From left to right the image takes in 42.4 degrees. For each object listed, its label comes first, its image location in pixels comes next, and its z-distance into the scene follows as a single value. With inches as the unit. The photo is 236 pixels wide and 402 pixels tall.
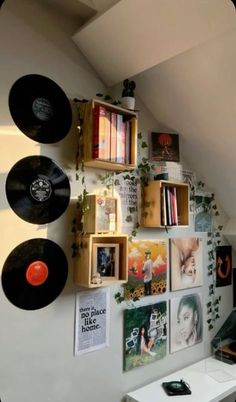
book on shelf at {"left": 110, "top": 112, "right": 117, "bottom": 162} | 65.3
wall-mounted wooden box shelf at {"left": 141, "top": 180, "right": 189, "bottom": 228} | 76.2
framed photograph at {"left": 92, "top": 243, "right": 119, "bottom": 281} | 64.0
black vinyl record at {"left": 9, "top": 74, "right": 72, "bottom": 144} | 59.1
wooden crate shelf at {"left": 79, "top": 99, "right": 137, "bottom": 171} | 64.0
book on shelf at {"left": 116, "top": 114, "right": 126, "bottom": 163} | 66.3
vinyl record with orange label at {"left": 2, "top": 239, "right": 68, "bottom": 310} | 56.5
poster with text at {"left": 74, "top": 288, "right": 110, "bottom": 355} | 65.6
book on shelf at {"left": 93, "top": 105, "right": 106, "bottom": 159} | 62.7
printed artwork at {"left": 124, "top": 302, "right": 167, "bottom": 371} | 74.0
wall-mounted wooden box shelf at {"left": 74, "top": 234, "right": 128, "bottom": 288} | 61.6
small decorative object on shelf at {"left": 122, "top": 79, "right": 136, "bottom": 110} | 70.9
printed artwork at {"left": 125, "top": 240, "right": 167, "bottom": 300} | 75.4
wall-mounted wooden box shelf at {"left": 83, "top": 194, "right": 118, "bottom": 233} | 62.8
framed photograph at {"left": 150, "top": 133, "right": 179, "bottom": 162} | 83.0
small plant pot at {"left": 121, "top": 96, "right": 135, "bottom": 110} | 70.8
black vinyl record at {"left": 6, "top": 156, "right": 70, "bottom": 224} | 57.8
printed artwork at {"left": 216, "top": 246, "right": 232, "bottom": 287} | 99.5
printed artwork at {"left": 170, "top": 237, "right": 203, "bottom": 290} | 85.7
